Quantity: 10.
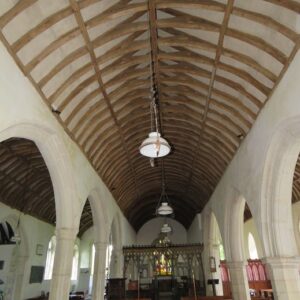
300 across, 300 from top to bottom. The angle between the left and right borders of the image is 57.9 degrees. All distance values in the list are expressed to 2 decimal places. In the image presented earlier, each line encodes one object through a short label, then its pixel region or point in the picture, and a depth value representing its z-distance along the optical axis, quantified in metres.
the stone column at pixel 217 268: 10.30
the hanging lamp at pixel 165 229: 10.66
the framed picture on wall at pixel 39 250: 10.22
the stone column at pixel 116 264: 10.70
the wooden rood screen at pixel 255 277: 10.76
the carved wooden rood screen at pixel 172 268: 11.45
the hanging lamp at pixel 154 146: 3.87
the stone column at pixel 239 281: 6.94
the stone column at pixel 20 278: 9.19
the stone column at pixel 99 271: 7.67
